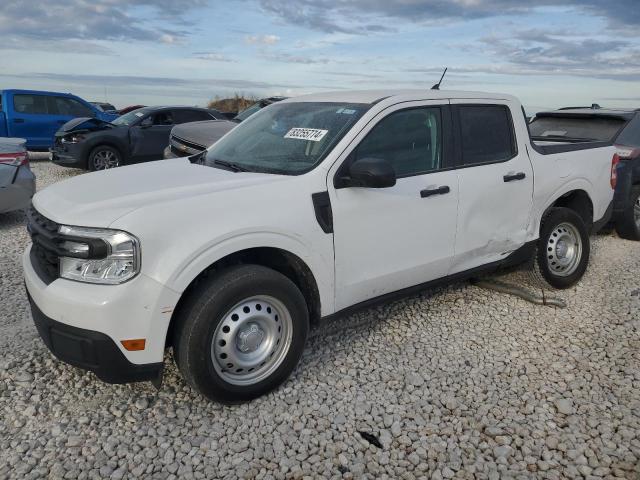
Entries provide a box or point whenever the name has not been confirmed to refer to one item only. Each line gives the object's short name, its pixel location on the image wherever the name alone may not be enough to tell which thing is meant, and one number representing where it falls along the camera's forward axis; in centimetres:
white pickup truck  282
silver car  704
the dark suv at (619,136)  695
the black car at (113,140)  1130
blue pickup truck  1345
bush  2778
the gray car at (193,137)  839
